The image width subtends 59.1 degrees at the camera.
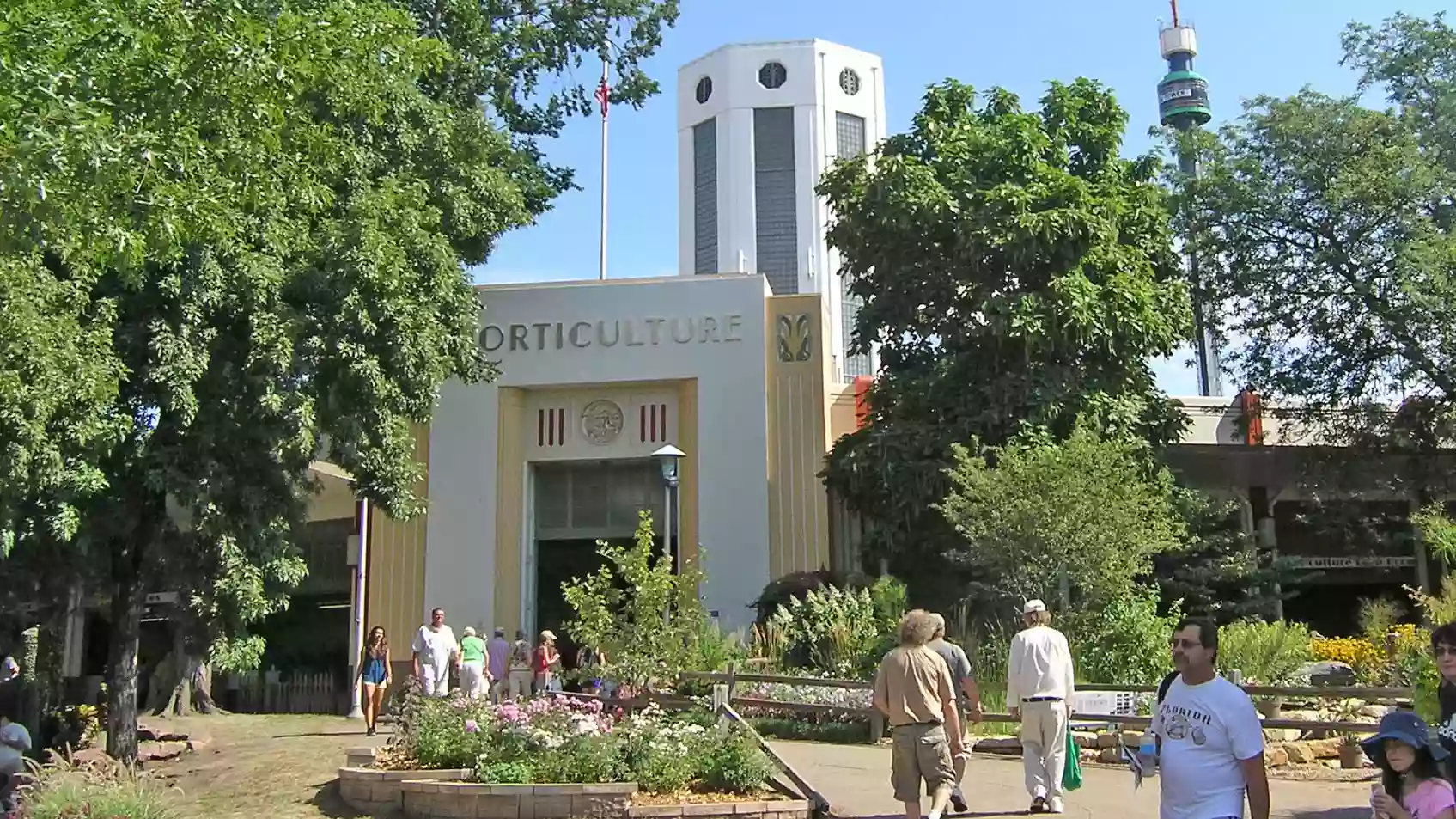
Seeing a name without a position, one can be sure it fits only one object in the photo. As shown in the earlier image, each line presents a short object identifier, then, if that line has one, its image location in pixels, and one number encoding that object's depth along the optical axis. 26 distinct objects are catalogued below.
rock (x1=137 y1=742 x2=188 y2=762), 15.26
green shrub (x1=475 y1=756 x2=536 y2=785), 10.14
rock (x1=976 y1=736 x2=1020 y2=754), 13.51
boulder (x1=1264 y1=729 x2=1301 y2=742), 12.73
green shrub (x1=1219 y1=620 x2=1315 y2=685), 15.18
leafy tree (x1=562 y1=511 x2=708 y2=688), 14.56
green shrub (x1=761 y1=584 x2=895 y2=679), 17.64
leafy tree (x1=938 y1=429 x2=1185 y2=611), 16.52
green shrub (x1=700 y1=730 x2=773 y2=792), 10.20
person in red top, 19.36
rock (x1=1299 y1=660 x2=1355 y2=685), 16.62
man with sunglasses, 4.80
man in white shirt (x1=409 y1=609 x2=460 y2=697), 15.18
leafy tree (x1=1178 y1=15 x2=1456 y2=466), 22.20
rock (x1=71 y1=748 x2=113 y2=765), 12.27
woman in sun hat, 4.16
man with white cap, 9.38
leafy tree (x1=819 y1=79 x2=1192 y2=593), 21.22
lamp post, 17.12
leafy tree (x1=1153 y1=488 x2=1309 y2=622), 22.03
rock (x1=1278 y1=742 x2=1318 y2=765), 12.32
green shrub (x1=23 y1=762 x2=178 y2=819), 8.94
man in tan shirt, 8.31
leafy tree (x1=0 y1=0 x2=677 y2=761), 7.84
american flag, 27.77
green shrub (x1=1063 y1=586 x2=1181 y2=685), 16.06
